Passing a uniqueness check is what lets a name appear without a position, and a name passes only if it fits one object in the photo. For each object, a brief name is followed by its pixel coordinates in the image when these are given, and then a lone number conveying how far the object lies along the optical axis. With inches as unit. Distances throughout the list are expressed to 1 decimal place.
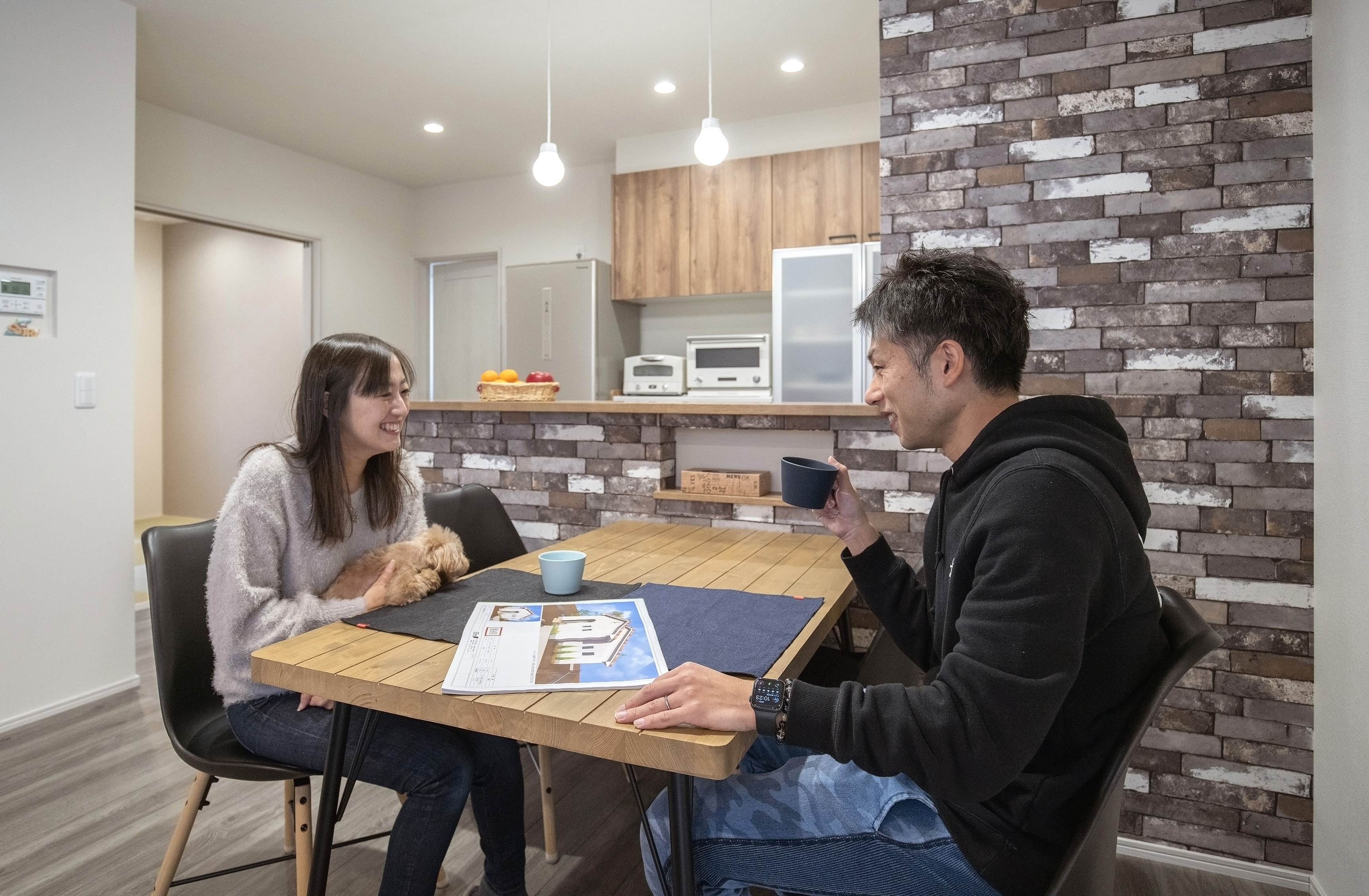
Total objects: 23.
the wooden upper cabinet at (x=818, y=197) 161.9
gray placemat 49.3
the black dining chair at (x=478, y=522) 80.5
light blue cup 56.1
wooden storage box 92.4
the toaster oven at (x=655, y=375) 184.2
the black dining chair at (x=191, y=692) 52.7
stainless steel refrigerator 187.8
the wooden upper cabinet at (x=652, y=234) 180.2
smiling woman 49.5
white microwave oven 172.6
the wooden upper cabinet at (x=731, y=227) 171.5
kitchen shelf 89.5
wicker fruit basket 105.9
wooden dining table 34.0
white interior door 221.3
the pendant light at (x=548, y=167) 101.0
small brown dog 55.4
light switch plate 109.2
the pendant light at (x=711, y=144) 96.0
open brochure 39.8
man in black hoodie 30.8
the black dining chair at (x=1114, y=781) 32.2
